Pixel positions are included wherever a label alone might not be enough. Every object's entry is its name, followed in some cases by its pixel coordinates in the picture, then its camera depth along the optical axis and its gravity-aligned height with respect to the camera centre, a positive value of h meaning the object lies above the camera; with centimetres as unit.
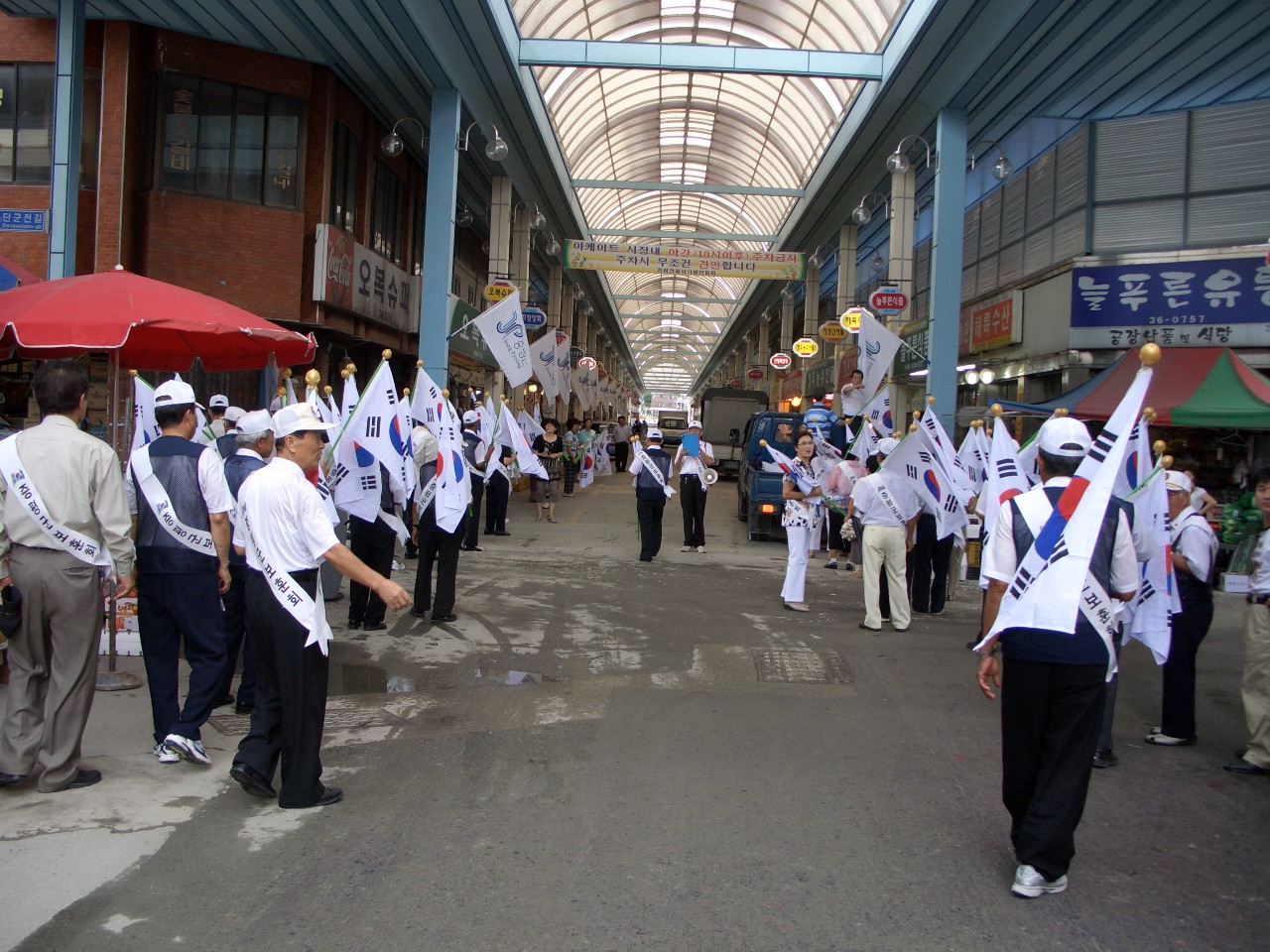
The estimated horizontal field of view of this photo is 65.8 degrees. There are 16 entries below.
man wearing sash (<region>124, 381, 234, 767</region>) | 497 -67
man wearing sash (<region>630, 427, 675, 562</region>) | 1307 -22
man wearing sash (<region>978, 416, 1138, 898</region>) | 384 -78
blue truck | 1526 -15
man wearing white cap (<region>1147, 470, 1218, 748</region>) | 579 -72
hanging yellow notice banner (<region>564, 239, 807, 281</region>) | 2286 +515
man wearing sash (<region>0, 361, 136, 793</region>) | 453 -52
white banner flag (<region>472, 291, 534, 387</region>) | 1315 +186
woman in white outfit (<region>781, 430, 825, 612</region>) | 966 -33
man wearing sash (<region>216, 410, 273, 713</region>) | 587 -59
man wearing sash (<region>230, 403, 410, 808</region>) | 430 -65
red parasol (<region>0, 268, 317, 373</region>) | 664 +101
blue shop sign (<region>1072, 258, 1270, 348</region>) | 1455 +301
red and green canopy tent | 1107 +129
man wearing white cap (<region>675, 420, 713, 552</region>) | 1370 -13
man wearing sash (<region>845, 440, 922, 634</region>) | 870 -40
